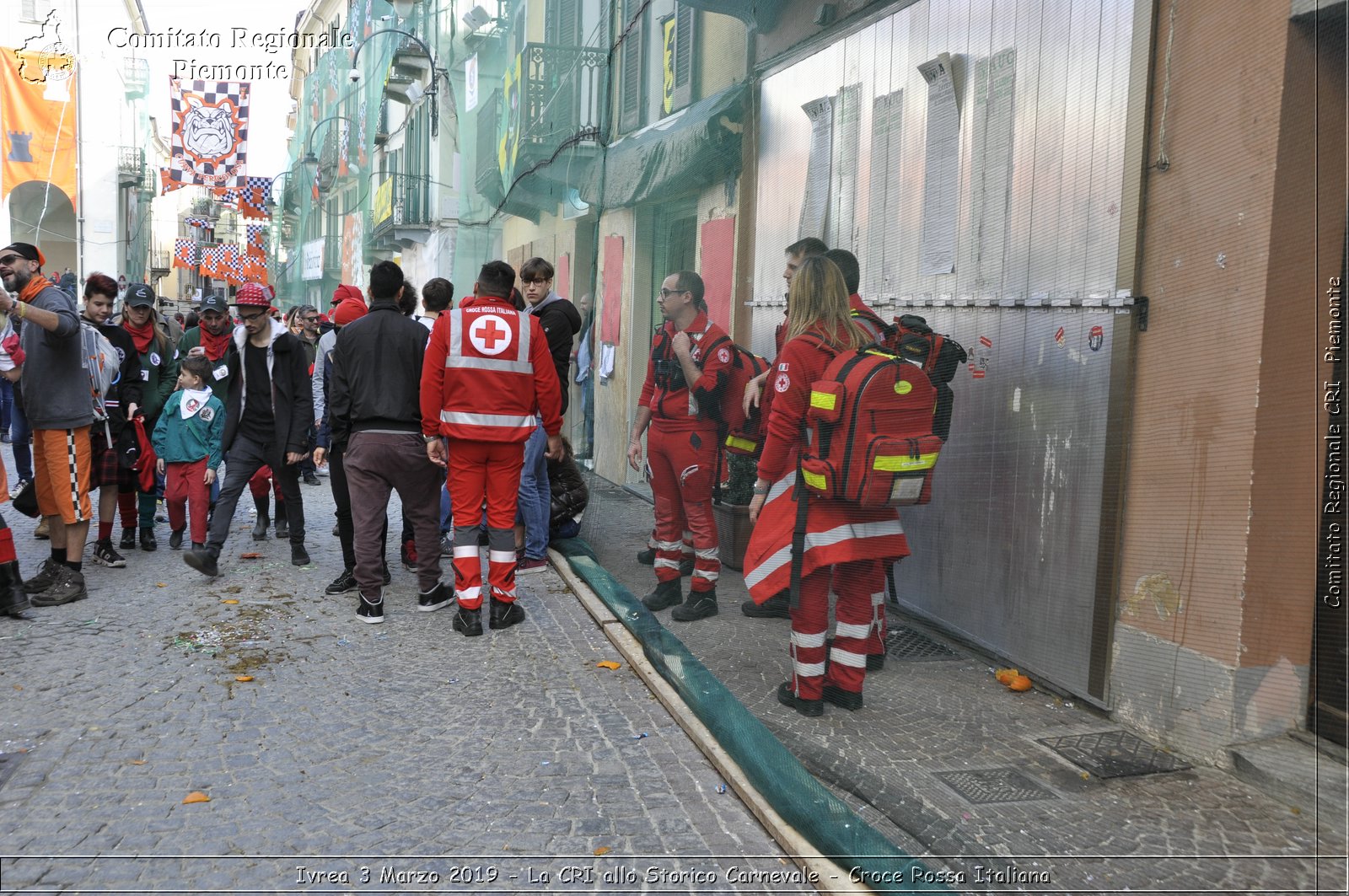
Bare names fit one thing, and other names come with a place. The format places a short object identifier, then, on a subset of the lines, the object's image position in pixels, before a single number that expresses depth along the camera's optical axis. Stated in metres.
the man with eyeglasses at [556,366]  7.11
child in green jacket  7.77
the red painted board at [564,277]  12.48
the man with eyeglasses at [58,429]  6.23
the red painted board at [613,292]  9.32
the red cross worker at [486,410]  5.82
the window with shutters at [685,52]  8.47
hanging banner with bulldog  22.86
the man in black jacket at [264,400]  7.39
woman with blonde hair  4.48
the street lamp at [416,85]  27.28
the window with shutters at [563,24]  10.81
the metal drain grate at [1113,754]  3.92
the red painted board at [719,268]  7.17
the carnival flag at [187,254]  34.34
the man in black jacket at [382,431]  6.22
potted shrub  6.88
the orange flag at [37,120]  25.22
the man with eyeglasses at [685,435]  6.23
